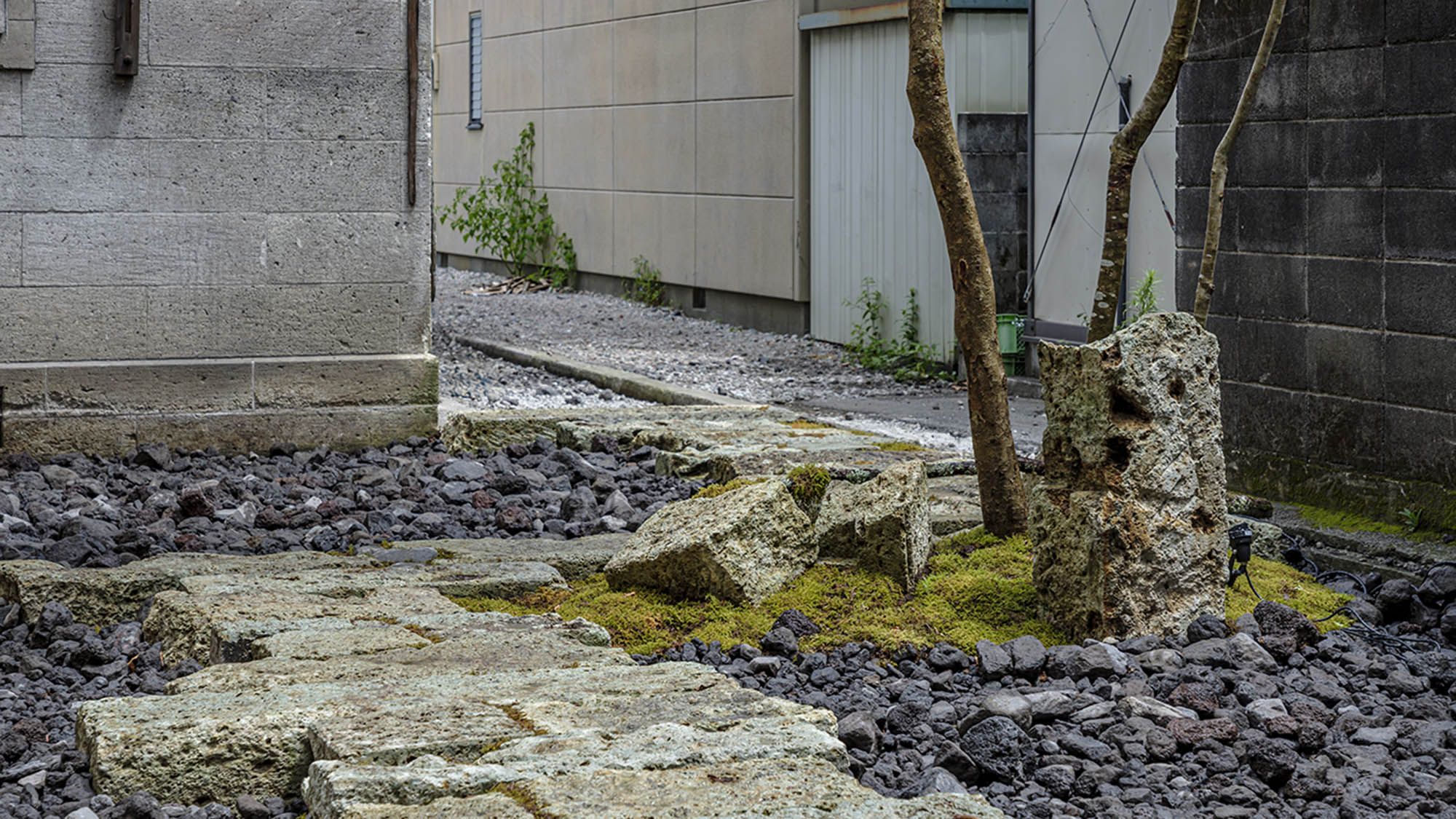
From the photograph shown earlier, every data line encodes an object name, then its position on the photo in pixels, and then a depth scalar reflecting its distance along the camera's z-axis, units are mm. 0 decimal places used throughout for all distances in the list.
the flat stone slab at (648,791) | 2674
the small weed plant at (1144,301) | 8820
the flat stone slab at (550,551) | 5223
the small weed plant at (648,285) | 16562
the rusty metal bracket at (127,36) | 7164
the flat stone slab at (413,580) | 4656
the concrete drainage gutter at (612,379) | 9711
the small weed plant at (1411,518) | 5754
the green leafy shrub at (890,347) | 11750
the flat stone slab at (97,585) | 4719
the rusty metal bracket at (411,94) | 7652
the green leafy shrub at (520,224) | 18812
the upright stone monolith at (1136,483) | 4367
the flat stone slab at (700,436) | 6781
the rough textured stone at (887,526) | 4812
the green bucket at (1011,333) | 10867
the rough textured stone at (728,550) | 4699
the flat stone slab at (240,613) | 4055
